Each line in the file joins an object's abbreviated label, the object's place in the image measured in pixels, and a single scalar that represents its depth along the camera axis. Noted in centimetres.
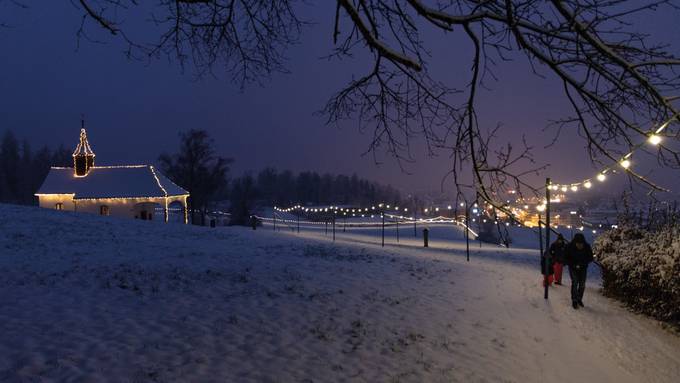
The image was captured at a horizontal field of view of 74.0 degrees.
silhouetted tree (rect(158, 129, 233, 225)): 4791
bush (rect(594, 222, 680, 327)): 825
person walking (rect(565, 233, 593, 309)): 994
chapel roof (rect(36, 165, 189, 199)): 3767
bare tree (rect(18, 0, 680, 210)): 287
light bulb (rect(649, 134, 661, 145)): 302
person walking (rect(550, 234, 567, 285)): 1178
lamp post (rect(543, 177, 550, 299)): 405
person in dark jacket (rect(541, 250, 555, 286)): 962
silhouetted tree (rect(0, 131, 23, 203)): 7319
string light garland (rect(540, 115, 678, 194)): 300
